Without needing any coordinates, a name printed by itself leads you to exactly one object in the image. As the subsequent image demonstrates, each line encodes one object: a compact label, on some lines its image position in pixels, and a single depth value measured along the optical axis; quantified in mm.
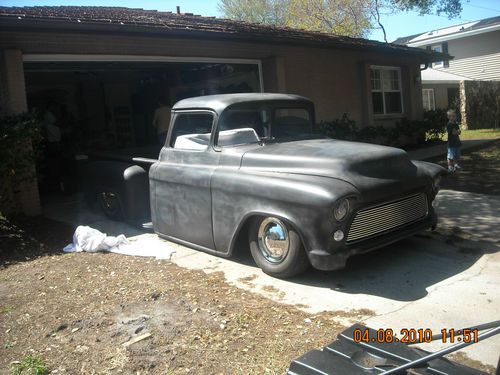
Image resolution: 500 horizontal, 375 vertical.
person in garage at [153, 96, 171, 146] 11625
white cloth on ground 5625
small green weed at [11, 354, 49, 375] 3129
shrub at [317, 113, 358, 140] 12312
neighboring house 25880
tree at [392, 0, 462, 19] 14036
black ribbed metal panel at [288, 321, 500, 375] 2334
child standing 9688
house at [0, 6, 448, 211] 7695
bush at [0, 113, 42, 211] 6484
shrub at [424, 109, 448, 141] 16203
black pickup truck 4117
